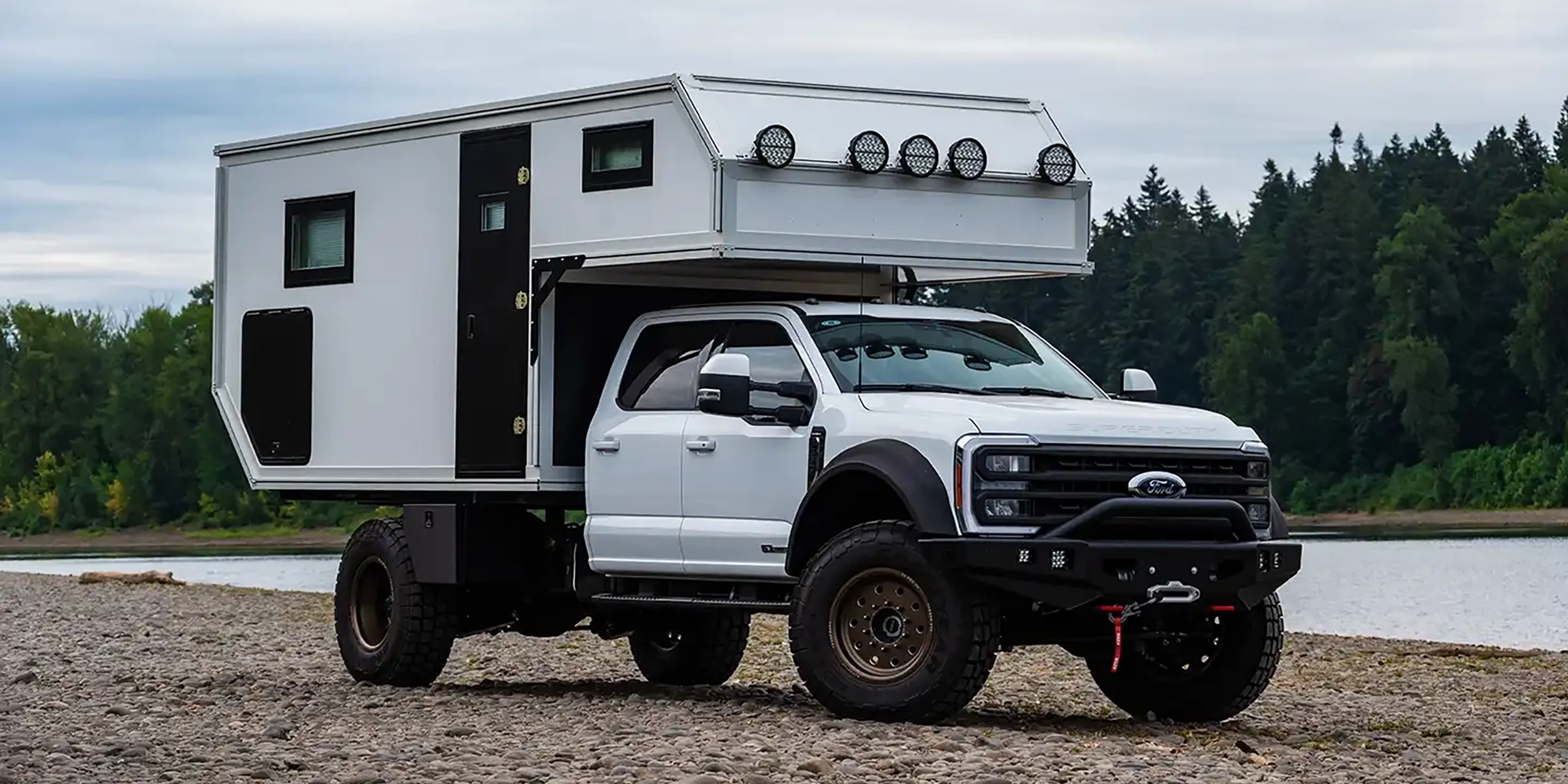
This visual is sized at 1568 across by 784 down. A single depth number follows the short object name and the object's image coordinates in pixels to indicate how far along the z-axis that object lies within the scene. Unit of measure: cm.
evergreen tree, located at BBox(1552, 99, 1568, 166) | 10784
